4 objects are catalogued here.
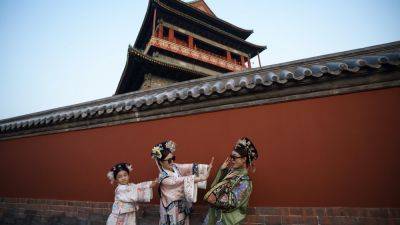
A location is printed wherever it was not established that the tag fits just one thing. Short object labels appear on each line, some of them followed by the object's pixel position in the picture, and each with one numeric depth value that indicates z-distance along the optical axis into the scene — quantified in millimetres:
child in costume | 3318
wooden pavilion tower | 12070
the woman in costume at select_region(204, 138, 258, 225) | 2714
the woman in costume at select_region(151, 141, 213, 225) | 3086
